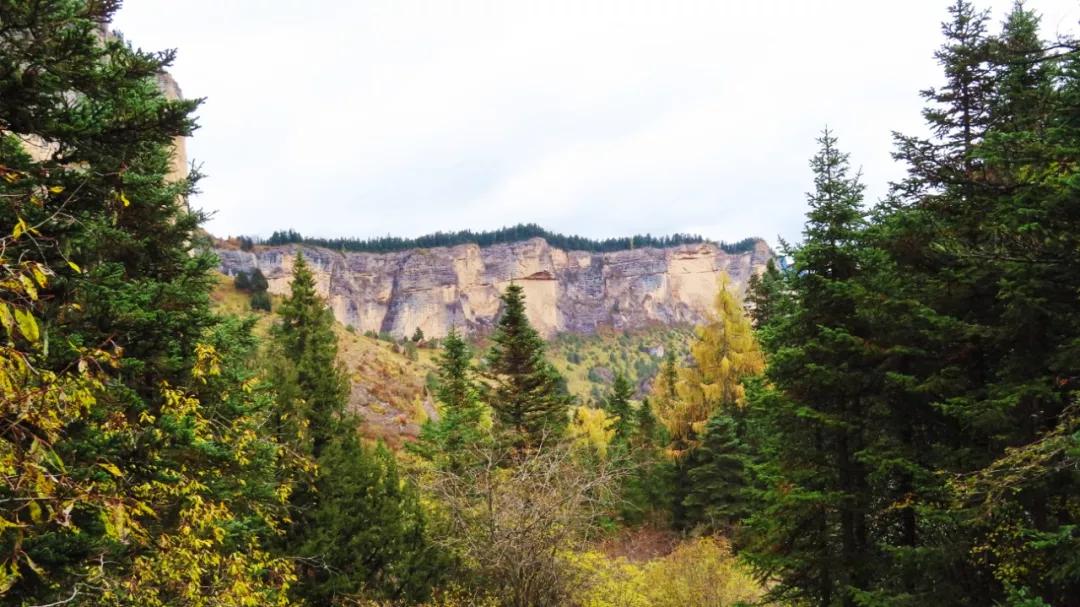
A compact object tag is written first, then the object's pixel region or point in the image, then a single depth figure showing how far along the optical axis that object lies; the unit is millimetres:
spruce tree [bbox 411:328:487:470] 21484
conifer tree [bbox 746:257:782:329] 32541
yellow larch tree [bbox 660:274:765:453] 31062
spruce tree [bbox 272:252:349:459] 14773
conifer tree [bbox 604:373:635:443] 42812
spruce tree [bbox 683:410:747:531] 27719
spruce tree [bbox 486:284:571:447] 22359
